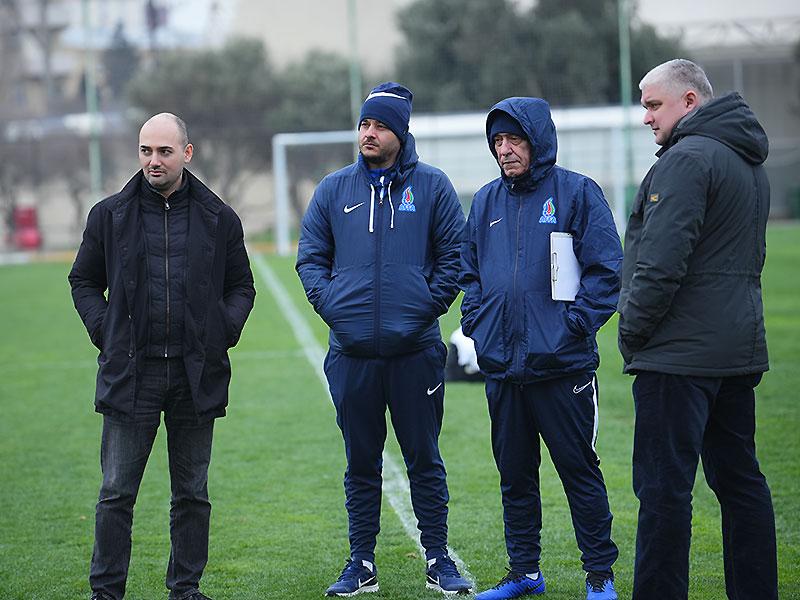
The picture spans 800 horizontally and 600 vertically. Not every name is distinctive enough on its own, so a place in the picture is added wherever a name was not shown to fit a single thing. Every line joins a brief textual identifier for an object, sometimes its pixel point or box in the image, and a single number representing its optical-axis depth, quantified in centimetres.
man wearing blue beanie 1018
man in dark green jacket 812
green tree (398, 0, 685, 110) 6281
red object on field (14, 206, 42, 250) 7037
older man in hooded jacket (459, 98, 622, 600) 965
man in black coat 932
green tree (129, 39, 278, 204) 7431
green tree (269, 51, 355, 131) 7325
